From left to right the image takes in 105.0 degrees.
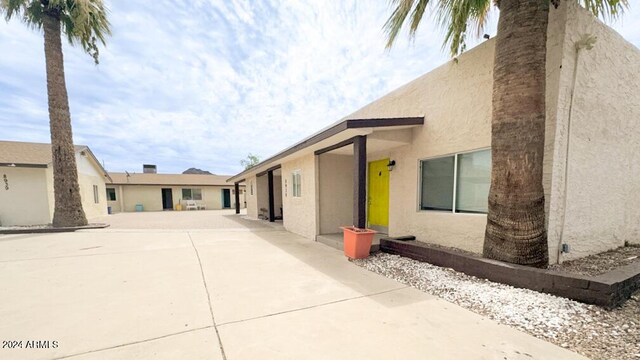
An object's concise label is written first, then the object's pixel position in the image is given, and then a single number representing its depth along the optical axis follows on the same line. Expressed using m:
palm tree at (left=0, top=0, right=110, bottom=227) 10.16
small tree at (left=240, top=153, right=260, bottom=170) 44.87
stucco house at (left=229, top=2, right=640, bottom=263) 4.16
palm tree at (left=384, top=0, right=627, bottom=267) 3.75
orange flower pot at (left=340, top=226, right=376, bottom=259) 5.56
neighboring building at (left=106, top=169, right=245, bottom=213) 23.83
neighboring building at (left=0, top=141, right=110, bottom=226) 12.66
